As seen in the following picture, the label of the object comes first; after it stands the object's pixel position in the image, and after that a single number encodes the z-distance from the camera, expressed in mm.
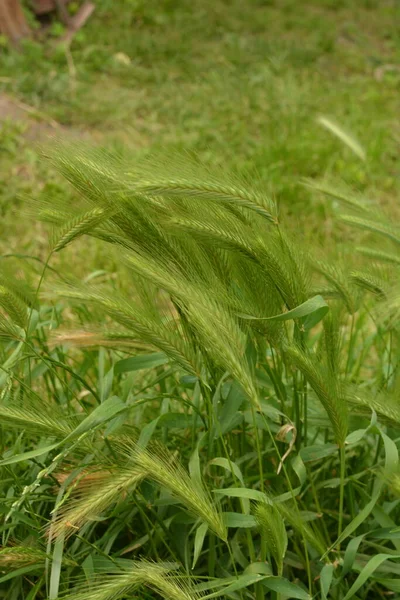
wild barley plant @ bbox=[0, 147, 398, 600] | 1230
